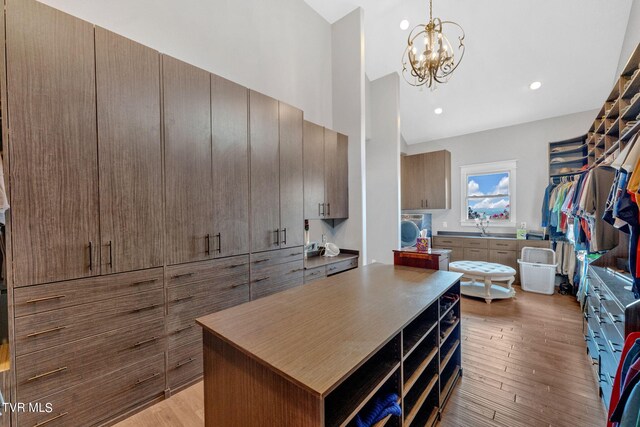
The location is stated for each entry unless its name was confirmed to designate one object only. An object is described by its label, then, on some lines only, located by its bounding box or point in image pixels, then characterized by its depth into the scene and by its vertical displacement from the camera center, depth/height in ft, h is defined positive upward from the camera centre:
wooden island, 2.87 -1.81
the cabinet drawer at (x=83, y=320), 4.48 -2.14
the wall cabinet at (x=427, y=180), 17.92 +2.04
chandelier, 7.19 +4.44
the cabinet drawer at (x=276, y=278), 8.19 -2.37
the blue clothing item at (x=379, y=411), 3.47 -2.88
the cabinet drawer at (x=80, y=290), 4.47 -1.55
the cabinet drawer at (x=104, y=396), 4.75 -3.81
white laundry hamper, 13.57 -3.45
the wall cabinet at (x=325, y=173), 10.44 +1.64
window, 16.72 +1.02
